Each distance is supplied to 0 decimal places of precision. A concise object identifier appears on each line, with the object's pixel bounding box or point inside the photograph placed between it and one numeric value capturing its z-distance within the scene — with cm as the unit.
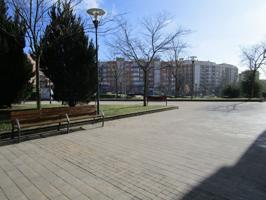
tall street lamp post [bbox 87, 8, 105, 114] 860
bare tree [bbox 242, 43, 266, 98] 2695
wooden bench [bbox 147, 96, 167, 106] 1782
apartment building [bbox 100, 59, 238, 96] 6640
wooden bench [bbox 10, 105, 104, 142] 591
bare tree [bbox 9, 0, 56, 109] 856
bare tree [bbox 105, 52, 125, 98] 3592
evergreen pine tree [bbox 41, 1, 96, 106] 1053
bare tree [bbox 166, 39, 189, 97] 3261
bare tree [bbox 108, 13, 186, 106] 1716
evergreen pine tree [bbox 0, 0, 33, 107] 928
